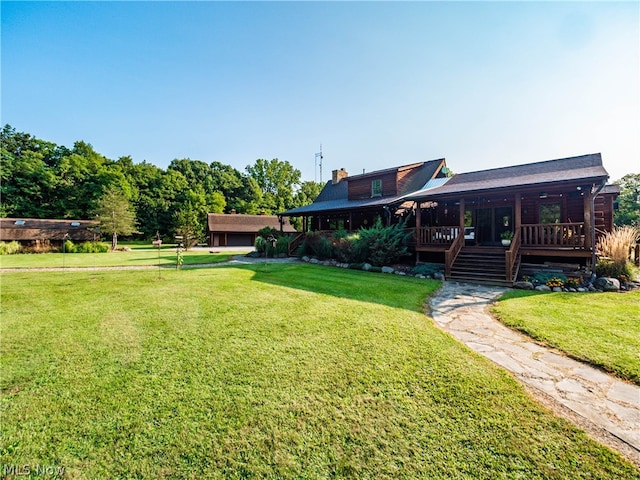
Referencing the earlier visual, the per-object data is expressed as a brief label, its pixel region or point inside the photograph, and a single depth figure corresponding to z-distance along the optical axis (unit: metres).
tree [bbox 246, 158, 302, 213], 55.34
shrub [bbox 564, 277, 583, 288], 8.06
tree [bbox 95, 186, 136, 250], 27.72
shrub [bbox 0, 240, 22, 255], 20.64
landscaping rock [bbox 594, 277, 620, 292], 7.73
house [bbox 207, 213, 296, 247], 34.94
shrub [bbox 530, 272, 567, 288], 8.41
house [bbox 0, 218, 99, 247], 24.47
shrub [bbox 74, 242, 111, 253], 23.18
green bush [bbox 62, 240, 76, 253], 22.67
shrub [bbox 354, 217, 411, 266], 11.86
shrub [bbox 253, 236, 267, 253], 18.83
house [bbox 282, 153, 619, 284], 9.37
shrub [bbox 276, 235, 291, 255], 18.22
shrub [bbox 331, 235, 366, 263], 12.53
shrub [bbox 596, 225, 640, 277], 8.36
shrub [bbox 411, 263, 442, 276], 10.53
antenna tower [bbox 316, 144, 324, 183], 41.68
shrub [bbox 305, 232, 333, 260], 14.41
